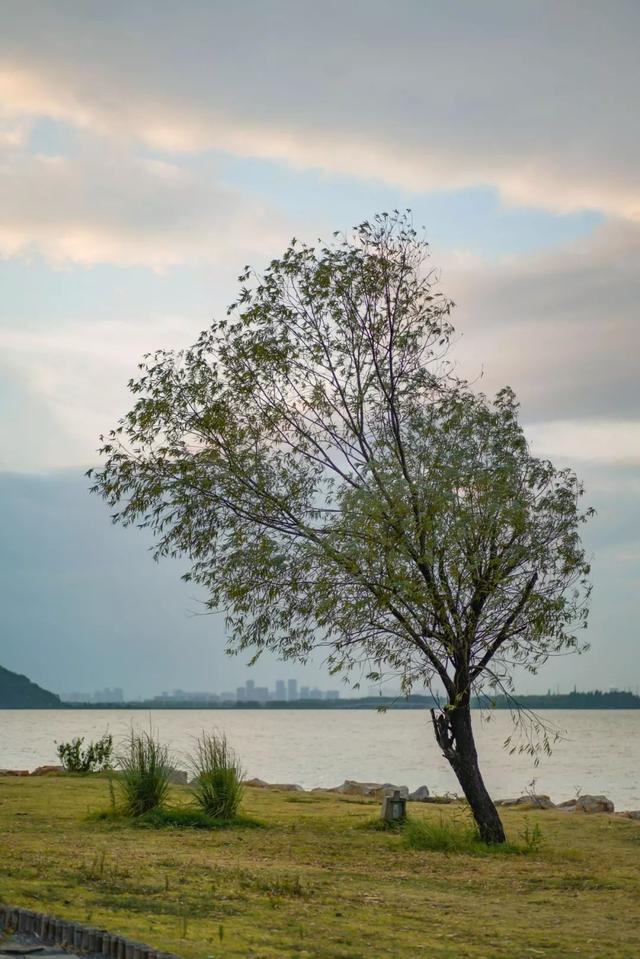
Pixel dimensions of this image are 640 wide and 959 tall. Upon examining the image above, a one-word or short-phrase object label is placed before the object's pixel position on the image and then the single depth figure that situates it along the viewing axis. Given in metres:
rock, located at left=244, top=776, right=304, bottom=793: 25.21
